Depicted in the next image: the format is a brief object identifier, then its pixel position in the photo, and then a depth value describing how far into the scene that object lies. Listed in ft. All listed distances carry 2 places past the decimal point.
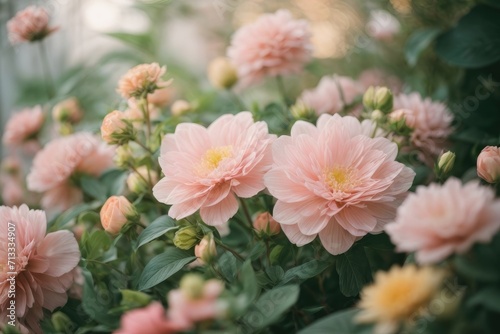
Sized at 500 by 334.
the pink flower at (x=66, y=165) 2.17
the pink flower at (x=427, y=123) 2.03
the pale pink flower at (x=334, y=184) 1.50
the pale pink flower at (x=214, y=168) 1.54
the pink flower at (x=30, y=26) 2.33
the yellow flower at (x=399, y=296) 1.00
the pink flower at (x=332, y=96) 2.28
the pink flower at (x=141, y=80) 1.79
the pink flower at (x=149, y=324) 1.06
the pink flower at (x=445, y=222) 1.09
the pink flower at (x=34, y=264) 1.59
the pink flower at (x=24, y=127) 2.59
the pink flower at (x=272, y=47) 2.27
